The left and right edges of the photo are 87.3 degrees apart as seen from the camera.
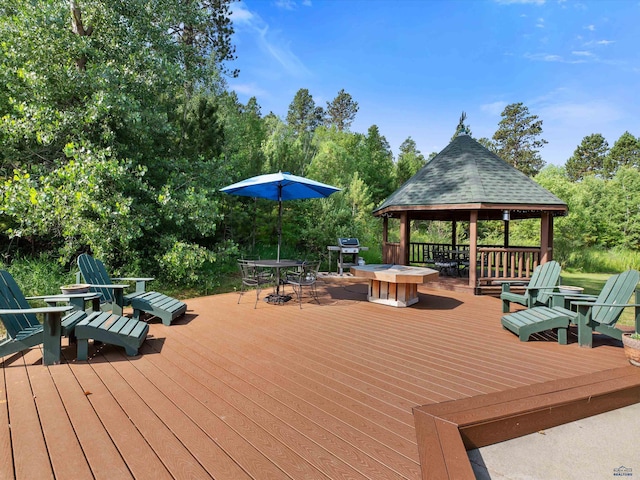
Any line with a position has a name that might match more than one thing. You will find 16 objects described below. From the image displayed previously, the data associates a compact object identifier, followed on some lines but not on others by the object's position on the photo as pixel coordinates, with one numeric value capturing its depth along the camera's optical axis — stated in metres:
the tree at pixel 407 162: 23.48
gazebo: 7.23
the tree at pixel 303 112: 33.91
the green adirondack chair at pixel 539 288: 4.75
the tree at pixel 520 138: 32.34
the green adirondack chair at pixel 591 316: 3.69
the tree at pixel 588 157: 37.00
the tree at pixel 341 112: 34.50
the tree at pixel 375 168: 23.59
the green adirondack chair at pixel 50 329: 2.96
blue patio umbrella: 5.63
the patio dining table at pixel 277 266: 5.57
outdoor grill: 9.71
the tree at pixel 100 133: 5.95
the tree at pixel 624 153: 32.34
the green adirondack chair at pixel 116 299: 4.36
